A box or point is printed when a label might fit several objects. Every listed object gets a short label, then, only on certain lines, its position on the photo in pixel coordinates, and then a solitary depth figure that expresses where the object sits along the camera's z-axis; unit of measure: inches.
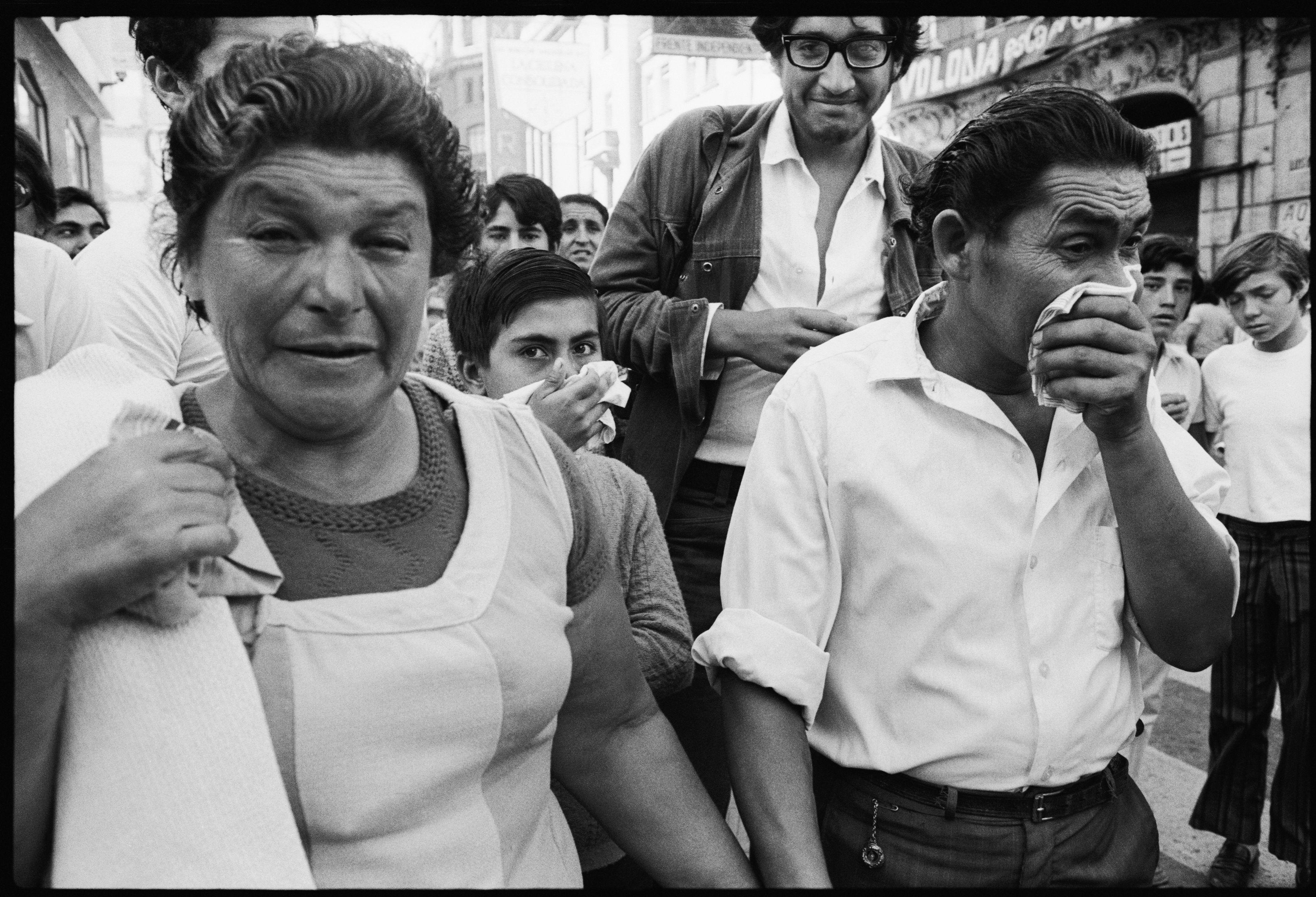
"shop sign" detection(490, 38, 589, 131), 513.3
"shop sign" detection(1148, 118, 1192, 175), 500.4
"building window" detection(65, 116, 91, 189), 622.5
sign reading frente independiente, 401.4
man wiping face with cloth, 67.7
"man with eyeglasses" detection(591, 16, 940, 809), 101.9
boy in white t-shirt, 151.3
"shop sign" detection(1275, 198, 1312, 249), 407.5
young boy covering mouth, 80.9
